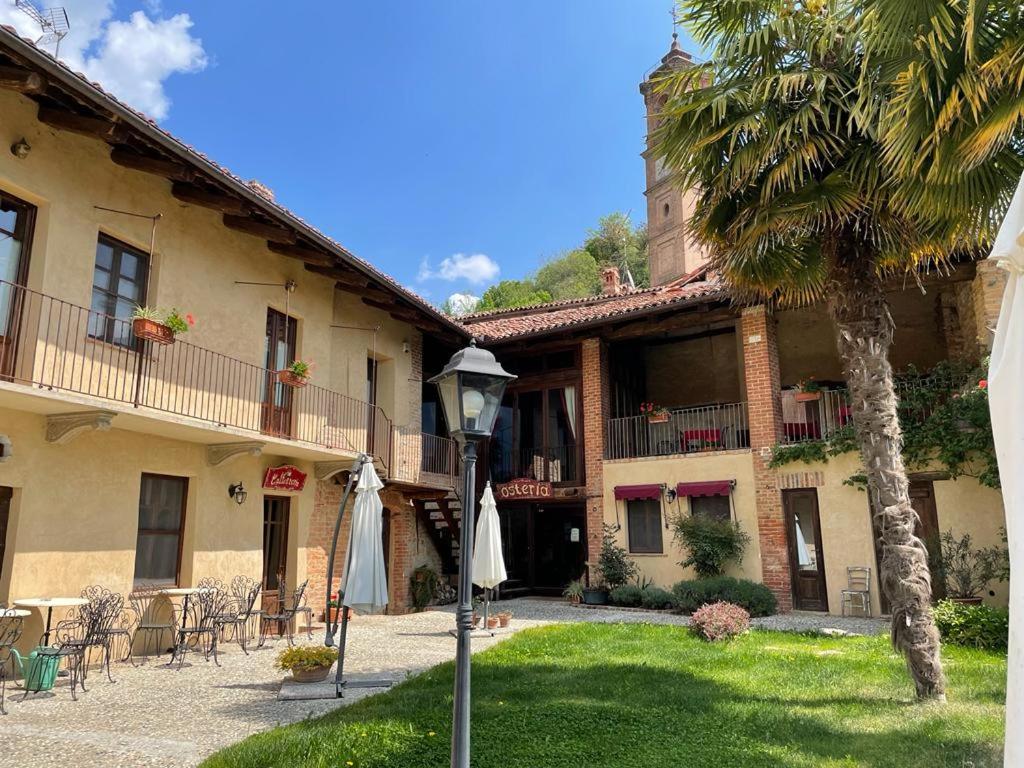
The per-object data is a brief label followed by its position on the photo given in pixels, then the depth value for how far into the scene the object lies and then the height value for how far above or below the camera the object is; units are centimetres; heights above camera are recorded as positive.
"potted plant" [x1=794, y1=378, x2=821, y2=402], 1359 +263
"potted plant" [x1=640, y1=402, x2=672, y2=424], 1509 +247
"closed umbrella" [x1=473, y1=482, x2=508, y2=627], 1058 -37
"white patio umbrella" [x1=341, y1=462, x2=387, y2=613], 749 -37
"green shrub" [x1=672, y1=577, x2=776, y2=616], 1223 -120
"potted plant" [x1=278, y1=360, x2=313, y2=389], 1125 +255
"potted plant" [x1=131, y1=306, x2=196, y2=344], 861 +262
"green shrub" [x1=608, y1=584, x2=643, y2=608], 1402 -135
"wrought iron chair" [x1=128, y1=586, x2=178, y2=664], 921 -111
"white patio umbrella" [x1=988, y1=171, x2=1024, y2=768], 210 +36
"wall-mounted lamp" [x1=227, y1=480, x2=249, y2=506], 1089 +62
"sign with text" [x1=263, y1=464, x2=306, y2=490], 1164 +91
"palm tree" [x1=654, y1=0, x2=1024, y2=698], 585 +328
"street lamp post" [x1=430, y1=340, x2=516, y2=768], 392 +69
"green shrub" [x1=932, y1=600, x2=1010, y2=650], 857 -127
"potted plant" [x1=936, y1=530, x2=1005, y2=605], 1099 -68
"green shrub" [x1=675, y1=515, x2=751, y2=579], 1340 -32
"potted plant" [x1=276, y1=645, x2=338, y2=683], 721 -135
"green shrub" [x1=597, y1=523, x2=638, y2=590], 1458 -79
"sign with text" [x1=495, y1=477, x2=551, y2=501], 1581 +91
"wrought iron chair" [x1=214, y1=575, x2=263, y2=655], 966 -112
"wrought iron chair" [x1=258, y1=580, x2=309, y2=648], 1038 -127
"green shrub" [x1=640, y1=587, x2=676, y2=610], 1352 -138
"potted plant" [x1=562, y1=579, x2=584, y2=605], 1484 -136
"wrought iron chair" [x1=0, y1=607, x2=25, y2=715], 684 -103
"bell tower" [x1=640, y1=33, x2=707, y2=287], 3428 +1551
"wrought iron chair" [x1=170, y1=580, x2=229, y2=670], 892 -117
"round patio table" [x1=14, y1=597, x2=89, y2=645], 709 -70
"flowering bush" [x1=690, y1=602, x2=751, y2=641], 939 -129
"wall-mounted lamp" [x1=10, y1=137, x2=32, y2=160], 793 +439
